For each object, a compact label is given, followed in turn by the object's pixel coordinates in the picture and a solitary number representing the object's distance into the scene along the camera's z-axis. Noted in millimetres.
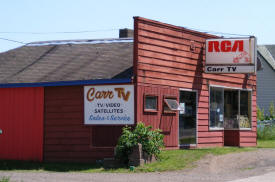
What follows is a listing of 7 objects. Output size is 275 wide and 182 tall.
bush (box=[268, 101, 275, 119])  43869
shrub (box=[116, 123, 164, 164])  18812
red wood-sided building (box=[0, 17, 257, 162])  20766
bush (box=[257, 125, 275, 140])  31062
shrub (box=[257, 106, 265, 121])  40469
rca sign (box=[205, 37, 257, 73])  23438
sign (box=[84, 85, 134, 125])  20359
